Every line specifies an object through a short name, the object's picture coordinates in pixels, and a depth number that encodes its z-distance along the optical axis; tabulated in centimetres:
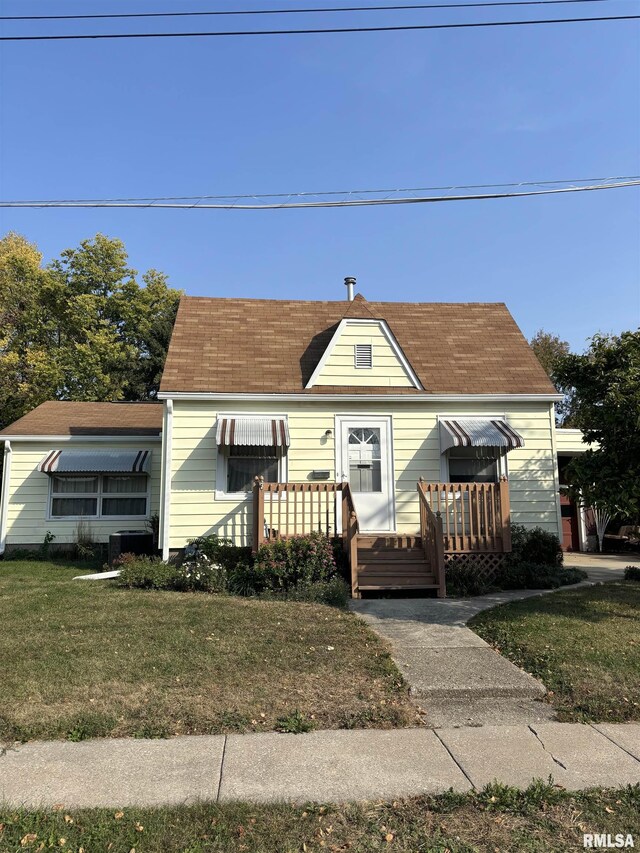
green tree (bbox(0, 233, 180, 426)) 2605
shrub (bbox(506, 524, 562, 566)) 1096
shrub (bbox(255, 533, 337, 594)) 905
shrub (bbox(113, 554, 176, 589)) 927
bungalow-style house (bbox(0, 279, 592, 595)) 1036
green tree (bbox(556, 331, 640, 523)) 732
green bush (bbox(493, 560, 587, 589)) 985
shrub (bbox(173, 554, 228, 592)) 918
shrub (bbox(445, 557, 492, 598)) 944
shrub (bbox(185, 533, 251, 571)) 1038
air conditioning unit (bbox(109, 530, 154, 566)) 1238
